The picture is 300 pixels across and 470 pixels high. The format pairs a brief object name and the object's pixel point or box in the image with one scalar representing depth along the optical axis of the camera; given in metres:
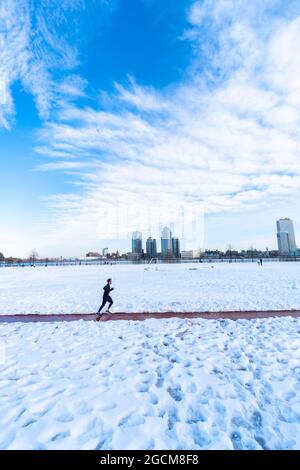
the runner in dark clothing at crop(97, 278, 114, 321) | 9.80
